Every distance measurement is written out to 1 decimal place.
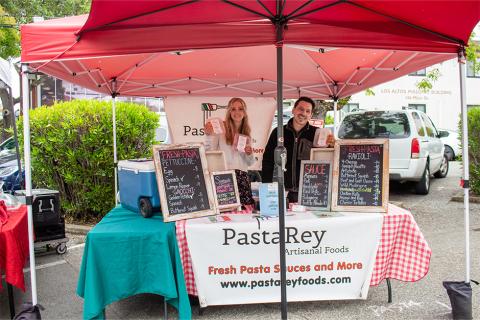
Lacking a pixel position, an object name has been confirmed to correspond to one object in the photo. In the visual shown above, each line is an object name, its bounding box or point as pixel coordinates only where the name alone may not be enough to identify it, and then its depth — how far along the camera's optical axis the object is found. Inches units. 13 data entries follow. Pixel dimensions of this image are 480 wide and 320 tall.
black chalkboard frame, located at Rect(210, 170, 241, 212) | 146.7
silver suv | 319.9
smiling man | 168.4
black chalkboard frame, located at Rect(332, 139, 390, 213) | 143.8
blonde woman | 212.8
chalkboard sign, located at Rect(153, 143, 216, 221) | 138.7
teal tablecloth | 128.5
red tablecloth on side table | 131.9
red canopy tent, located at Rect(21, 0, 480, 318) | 112.8
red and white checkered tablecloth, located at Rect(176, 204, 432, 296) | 141.8
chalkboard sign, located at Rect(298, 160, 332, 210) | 150.6
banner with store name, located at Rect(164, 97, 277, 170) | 261.3
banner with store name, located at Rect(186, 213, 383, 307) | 135.6
